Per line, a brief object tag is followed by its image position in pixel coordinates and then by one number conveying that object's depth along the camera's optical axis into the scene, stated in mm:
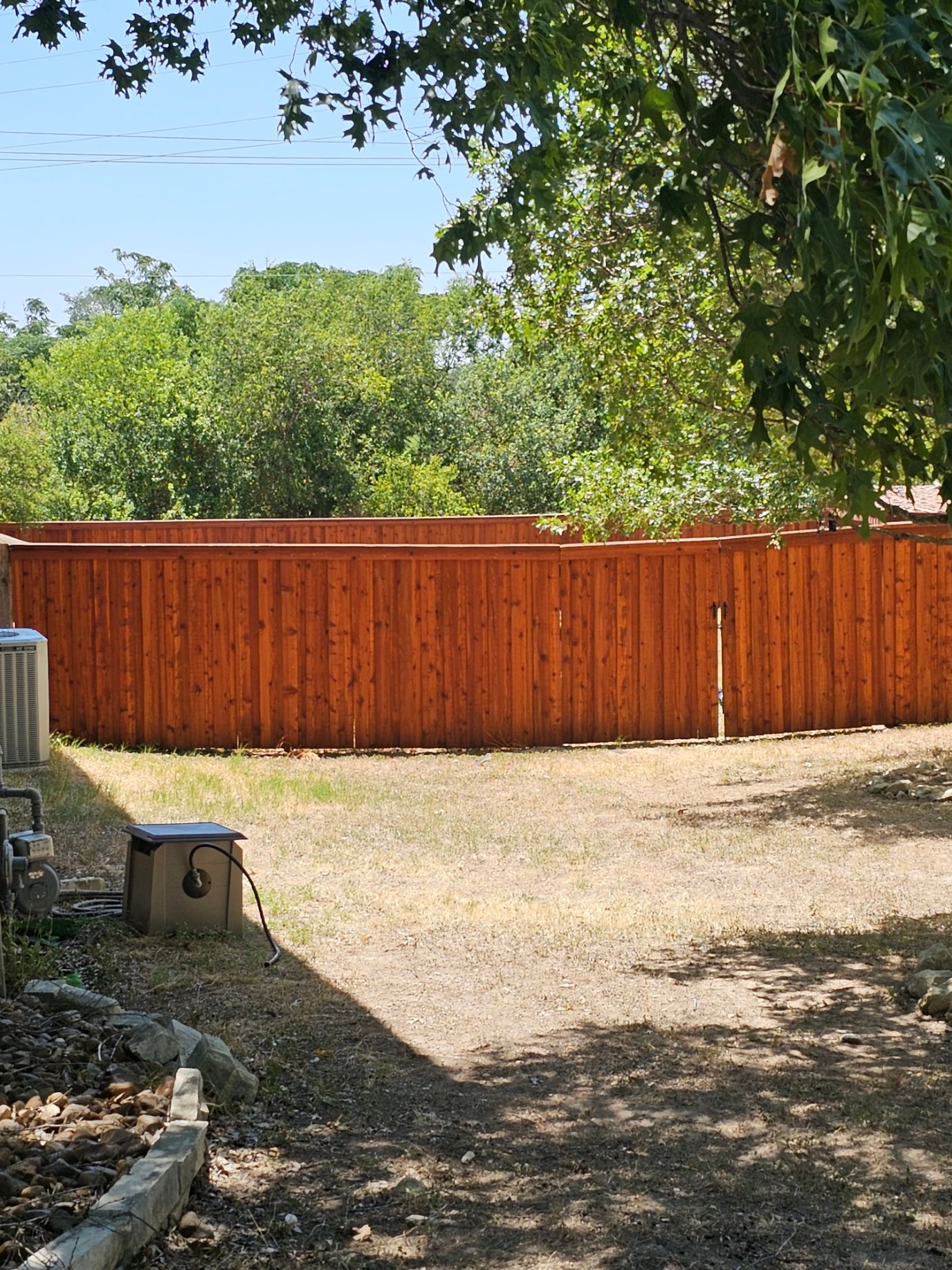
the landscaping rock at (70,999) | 4590
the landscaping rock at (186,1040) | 4121
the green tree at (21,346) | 44500
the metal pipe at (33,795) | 5883
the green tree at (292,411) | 22156
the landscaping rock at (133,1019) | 4383
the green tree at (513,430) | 24844
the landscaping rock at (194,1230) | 3193
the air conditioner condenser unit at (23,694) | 8727
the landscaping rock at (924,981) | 5059
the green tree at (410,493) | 22750
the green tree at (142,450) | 22734
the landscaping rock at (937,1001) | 4914
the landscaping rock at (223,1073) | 4043
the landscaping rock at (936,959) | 5320
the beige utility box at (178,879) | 5773
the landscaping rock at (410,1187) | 3490
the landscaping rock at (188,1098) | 3666
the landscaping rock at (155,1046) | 4148
